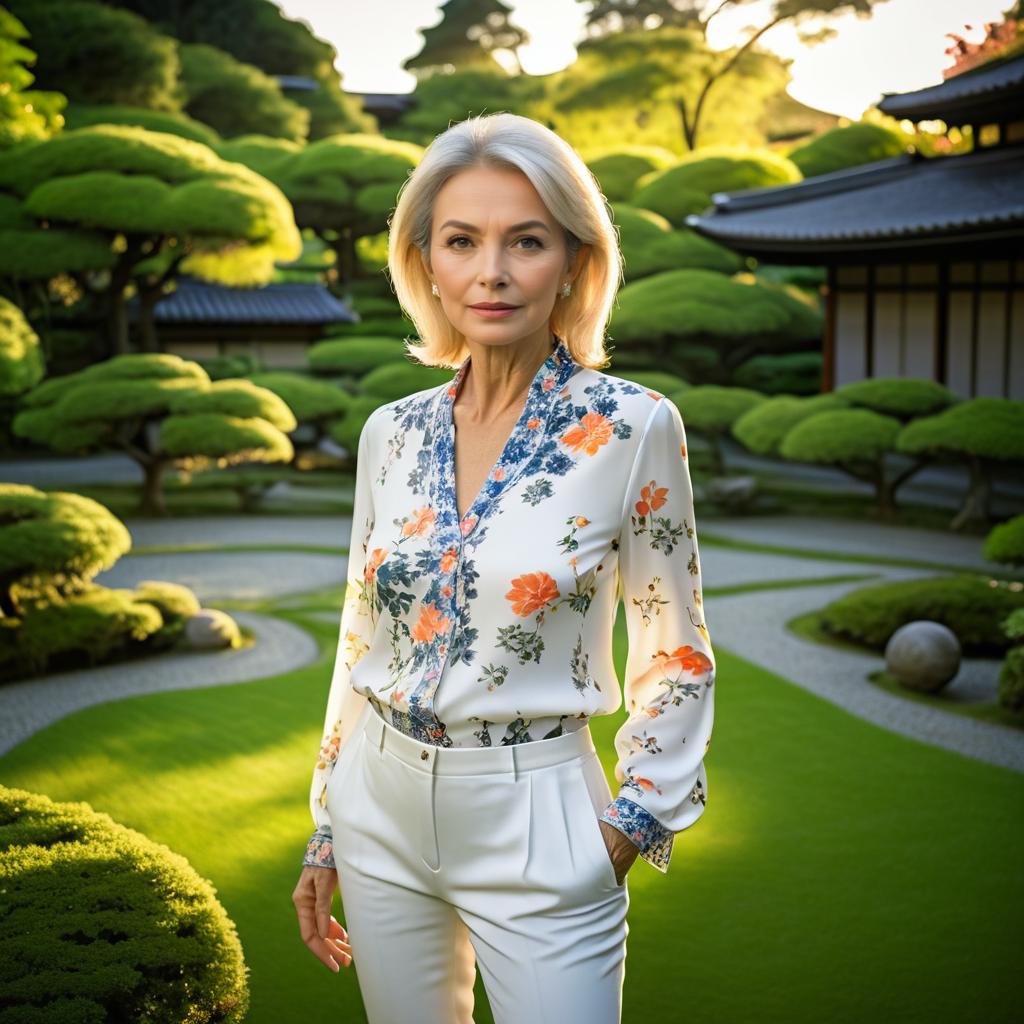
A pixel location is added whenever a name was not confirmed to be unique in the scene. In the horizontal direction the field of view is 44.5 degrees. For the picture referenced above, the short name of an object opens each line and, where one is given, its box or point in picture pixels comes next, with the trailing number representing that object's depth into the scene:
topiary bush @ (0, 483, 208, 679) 6.04
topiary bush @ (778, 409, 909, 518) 10.79
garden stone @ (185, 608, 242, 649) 6.65
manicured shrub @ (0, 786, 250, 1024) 2.17
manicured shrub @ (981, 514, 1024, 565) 6.19
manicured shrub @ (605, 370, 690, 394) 12.74
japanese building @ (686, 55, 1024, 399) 12.30
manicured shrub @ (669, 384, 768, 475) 12.14
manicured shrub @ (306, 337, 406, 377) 14.65
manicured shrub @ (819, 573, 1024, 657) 6.53
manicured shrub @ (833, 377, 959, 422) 11.21
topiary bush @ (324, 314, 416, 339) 17.11
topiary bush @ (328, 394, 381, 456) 12.48
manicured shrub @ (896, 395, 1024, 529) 10.07
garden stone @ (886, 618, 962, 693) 5.81
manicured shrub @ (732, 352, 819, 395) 16.78
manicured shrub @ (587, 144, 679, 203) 18.59
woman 1.52
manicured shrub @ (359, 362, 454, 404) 12.72
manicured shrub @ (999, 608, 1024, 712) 5.47
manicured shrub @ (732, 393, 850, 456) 11.44
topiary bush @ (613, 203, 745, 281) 15.55
